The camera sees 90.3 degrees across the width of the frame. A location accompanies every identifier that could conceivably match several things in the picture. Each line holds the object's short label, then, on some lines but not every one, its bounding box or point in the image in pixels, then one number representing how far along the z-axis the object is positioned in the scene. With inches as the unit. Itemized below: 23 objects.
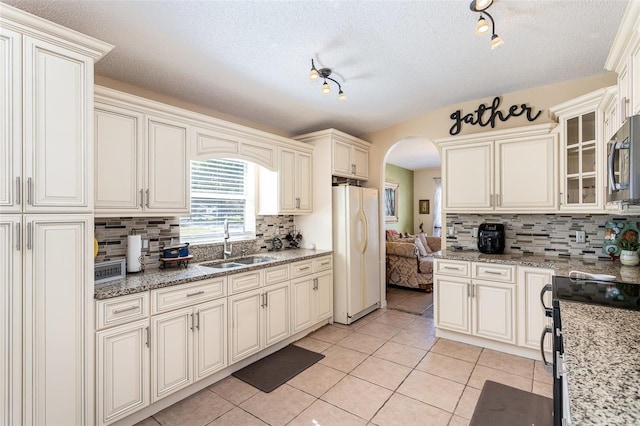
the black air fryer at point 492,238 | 135.9
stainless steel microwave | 52.0
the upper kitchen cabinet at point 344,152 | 153.9
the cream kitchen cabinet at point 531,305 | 113.0
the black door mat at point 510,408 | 82.7
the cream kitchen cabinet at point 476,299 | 120.2
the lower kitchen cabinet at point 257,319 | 106.3
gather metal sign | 134.9
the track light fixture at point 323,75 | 100.8
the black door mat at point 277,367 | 103.0
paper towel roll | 97.2
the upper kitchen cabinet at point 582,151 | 106.0
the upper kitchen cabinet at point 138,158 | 86.7
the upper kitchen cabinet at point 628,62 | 65.4
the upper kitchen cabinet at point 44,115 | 61.8
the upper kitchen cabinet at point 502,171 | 121.9
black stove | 63.6
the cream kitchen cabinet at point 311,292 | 132.0
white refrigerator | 152.1
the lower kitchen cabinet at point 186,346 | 86.0
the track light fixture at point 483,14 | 72.5
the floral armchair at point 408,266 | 210.8
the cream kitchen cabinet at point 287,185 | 141.9
